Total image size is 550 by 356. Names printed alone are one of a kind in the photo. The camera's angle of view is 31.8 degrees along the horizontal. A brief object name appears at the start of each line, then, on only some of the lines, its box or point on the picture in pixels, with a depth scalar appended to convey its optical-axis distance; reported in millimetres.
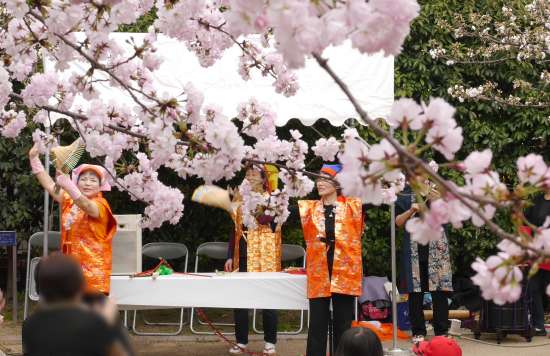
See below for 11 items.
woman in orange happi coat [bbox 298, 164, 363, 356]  6730
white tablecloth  7008
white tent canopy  7668
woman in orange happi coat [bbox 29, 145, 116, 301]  6637
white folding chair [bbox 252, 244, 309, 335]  9531
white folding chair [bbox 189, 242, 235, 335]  9586
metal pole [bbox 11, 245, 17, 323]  9513
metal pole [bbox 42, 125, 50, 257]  7715
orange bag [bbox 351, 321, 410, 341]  8544
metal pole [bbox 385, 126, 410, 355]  7723
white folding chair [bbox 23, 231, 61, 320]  8887
